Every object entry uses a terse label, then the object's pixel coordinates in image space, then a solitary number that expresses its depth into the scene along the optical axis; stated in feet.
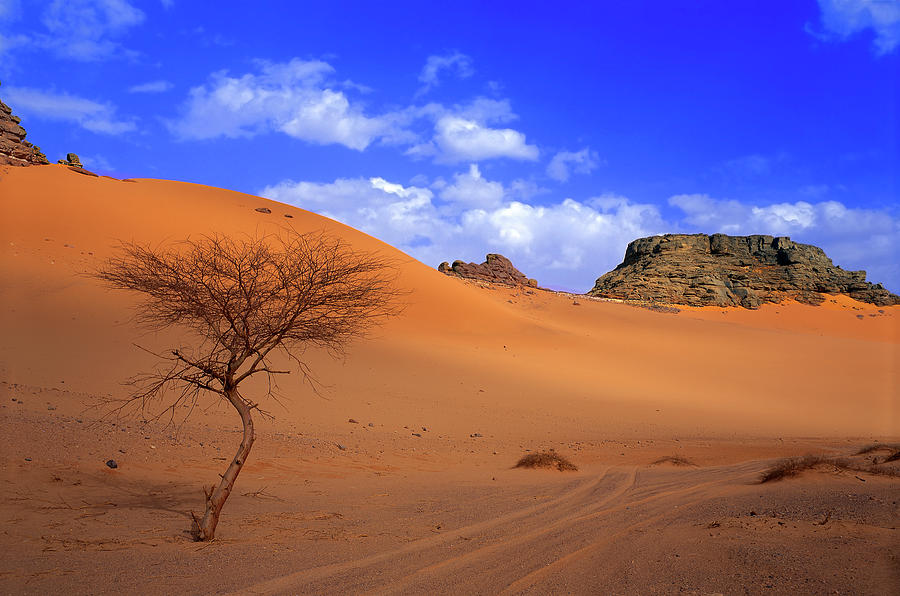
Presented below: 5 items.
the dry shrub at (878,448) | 37.99
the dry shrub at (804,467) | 27.40
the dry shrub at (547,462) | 36.60
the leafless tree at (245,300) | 22.20
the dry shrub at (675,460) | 38.67
